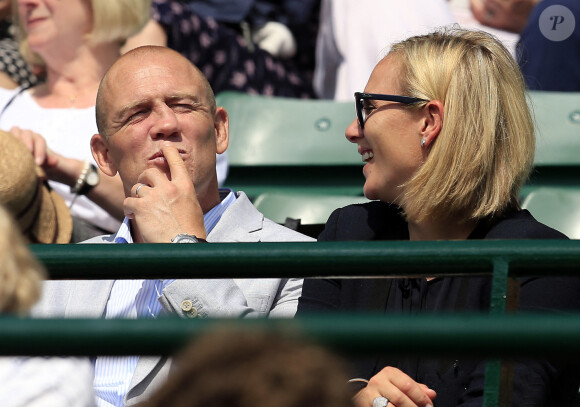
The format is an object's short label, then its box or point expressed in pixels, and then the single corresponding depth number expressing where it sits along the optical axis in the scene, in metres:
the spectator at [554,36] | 8.04
